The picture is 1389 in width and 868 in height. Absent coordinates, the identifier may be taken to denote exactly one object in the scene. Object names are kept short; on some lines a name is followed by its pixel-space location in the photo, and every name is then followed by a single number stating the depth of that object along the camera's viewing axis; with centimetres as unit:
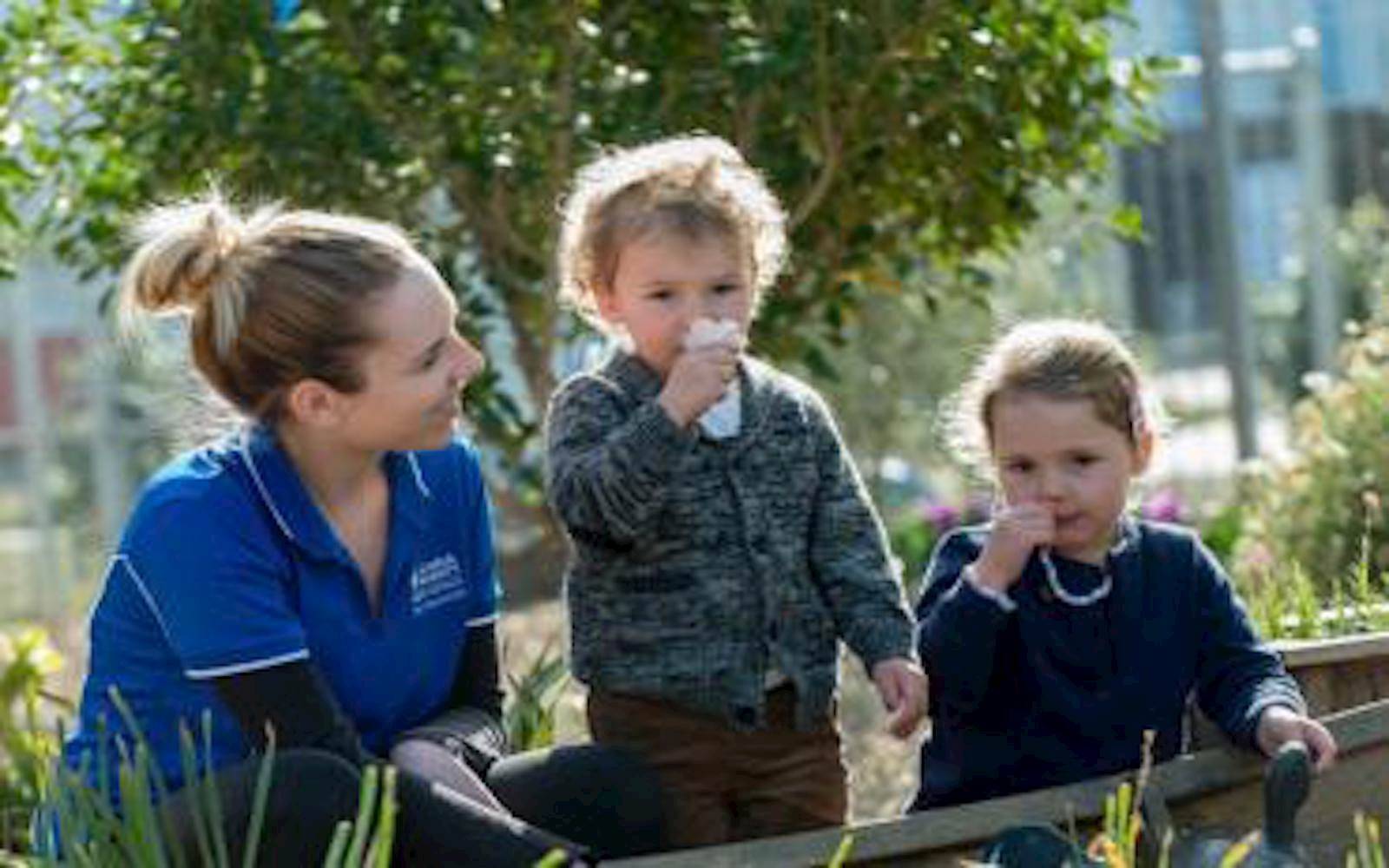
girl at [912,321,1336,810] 588
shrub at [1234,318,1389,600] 965
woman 534
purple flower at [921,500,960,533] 1535
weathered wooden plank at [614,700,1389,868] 506
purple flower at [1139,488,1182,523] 1349
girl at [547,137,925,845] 597
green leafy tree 866
